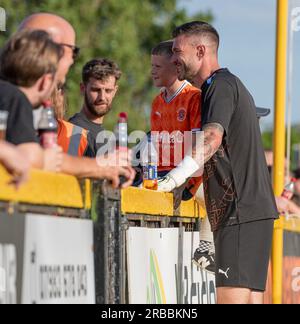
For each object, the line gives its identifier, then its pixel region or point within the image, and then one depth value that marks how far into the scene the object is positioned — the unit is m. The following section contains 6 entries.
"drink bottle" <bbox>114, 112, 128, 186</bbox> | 13.02
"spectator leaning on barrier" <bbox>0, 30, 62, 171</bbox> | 10.98
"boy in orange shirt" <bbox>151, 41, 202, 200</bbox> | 17.58
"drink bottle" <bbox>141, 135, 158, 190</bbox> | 15.92
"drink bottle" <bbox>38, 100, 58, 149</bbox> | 11.65
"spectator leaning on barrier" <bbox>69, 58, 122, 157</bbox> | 19.64
